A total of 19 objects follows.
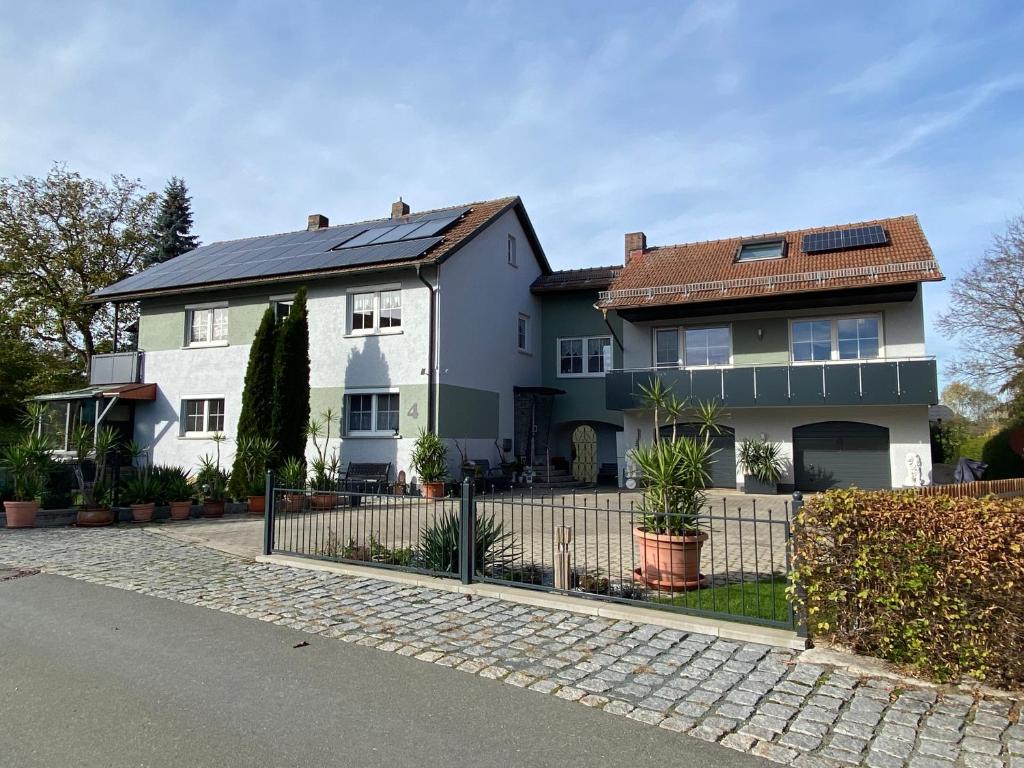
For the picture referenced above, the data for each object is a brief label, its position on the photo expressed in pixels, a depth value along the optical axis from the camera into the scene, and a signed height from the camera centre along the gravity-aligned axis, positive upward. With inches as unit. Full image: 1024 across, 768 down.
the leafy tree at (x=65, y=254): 1239.5 +368.8
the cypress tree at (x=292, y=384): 694.5 +67.0
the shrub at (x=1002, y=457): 919.7 -12.9
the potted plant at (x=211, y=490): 576.1 -37.4
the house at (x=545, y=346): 729.6 +125.6
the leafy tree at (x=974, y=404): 1342.3 +105.0
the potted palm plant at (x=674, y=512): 273.6 -26.2
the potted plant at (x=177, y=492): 554.6 -37.4
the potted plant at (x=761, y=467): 738.8 -20.6
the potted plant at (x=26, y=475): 483.8 -20.0
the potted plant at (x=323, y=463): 593.9 -16.5
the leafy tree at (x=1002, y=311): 1104.2 +230.2
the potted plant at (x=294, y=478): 550.3 -26.6
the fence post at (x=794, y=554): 212.5 -33.5
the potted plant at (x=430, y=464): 697.6 -16.7
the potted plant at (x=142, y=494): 533.0 -38.0
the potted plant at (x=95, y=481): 504.4 -25.3
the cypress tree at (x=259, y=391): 688.4 +58.9
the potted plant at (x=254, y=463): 621.3 -14.0
